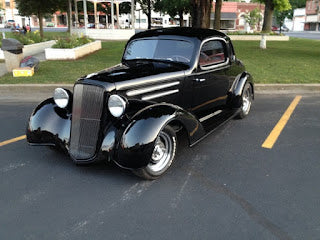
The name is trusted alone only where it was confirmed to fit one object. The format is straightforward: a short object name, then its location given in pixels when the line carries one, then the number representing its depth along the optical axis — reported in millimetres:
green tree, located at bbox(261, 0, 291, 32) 30030
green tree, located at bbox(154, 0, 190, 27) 32062
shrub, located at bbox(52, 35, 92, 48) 13984
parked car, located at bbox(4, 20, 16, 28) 71244
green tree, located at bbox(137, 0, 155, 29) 36459
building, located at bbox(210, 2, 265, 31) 64812
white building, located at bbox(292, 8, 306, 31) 87088
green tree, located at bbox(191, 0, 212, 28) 12922
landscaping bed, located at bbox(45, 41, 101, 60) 13375
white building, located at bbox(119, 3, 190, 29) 76750
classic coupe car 3320
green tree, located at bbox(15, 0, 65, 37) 23656
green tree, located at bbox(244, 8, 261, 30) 41719
